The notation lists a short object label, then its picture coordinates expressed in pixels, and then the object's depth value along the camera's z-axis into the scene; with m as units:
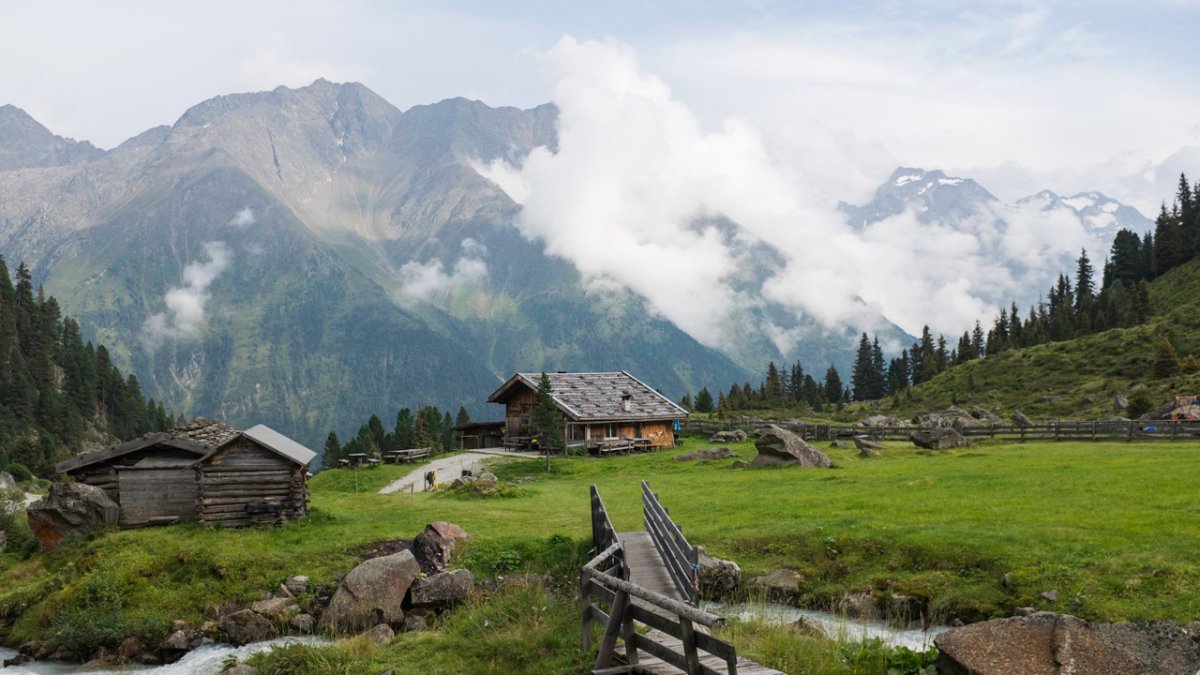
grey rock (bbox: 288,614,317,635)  25.19
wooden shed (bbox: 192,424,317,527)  34.72
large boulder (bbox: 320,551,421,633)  24.77
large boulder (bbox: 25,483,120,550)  34.47
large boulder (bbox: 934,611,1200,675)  13.02
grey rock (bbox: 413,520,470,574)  27.75
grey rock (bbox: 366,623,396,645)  22.48
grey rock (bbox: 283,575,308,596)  27.25
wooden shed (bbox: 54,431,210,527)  36.16
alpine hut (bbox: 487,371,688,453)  71.00
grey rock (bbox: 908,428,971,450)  53.88
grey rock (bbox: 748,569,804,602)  23.86
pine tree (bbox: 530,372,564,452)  68.31
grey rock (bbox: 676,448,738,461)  55.42
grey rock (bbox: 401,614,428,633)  24.24
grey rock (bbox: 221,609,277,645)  25.08
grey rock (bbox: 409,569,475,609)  25.61
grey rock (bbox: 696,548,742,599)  23.88
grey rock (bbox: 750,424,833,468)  46.59
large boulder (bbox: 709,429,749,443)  71.06
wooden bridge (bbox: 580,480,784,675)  14.45
